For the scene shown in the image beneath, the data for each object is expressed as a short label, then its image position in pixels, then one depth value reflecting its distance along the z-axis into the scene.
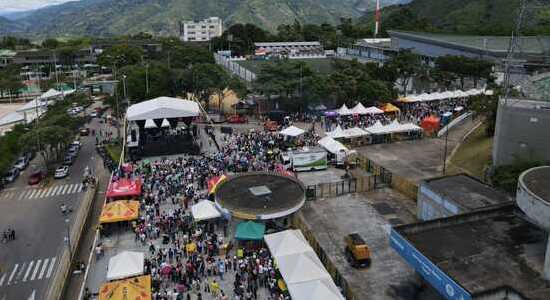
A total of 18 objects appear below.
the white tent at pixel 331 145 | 36.72
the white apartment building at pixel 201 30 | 188.62
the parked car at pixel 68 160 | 41.84
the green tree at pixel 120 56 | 103.19
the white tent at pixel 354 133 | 40.97
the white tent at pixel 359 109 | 50.00
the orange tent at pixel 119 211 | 26.08
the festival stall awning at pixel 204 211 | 25.94
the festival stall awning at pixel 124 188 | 29.52
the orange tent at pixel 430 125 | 44.44
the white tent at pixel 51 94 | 69.25
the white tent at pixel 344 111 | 49.81
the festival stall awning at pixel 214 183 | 29.58
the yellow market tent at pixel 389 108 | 52.00
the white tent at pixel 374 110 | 49.97
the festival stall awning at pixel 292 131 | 41.84
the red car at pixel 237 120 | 53.03
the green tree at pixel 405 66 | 61.50
